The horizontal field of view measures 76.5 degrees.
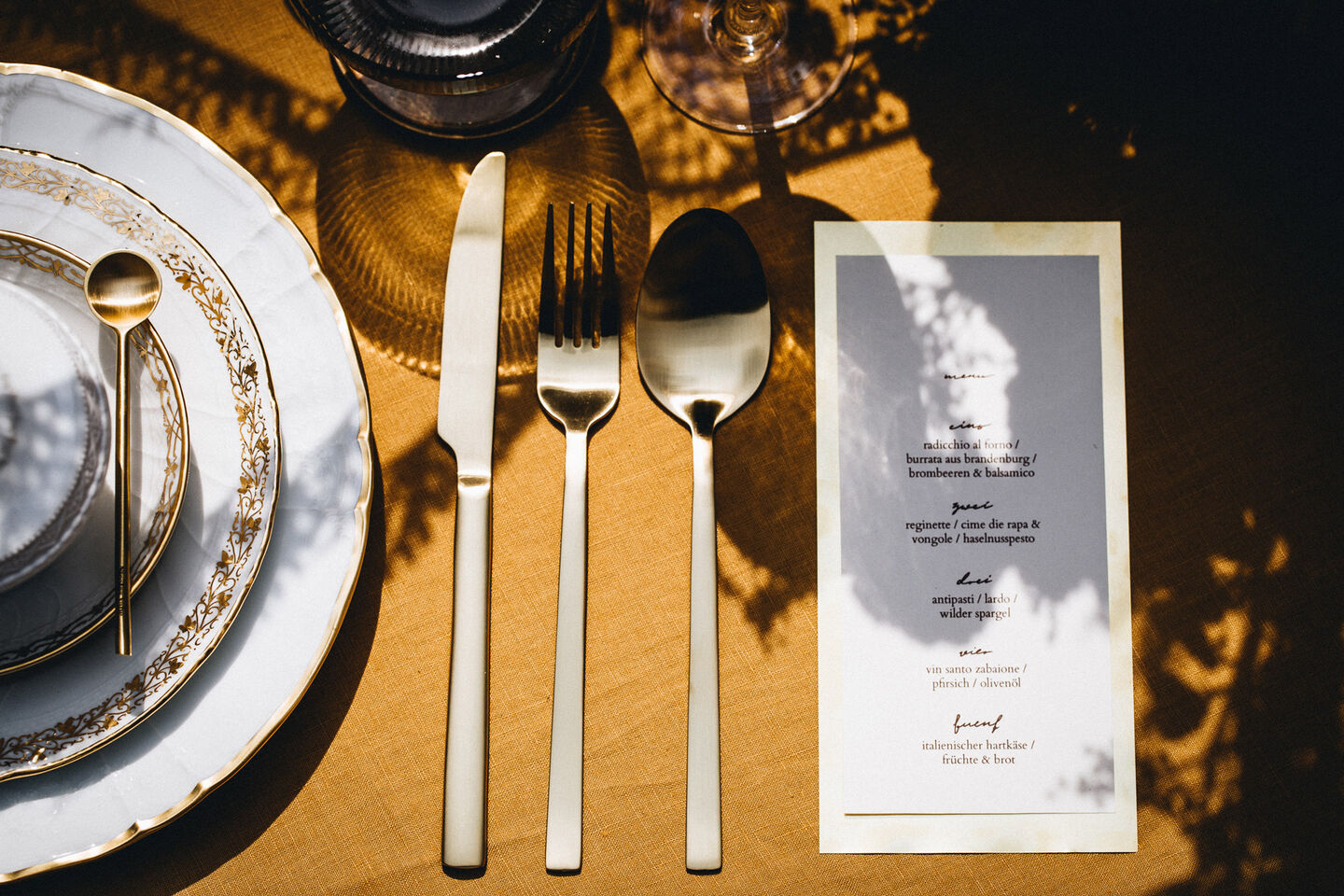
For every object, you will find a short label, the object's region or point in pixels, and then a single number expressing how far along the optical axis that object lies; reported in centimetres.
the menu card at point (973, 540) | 58
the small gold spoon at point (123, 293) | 51
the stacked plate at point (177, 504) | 50
